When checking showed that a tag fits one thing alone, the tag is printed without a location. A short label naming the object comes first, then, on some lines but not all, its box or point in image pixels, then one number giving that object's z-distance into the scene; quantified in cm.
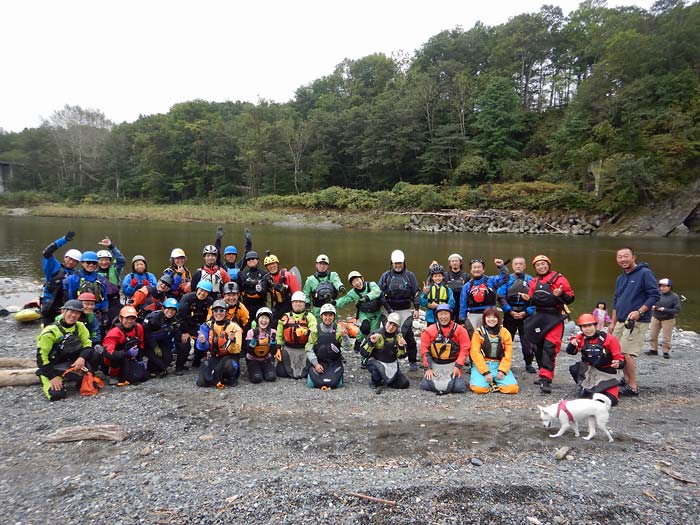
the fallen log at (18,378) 658
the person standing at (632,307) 642
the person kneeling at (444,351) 668
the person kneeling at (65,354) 610
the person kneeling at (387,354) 685
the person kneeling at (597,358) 585
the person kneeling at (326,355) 690
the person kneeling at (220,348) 683
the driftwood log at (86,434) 498
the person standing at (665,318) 895
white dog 486
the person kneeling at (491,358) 665
